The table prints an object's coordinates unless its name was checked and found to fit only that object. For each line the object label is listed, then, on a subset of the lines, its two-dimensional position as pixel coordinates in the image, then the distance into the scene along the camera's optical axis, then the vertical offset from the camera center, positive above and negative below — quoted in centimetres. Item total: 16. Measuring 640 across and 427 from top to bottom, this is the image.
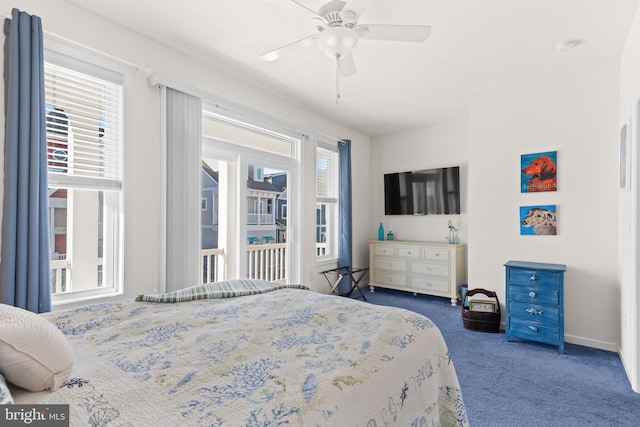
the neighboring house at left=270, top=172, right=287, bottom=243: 401 +15
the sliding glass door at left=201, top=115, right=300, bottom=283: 333 +15
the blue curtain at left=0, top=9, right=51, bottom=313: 184 +27
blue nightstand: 282 -77
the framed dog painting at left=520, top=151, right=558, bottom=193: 313 +47
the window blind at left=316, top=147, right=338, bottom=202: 473 +67
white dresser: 439 -71
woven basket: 326 -105
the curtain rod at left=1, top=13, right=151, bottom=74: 209 +123
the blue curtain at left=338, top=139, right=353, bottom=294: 477 +15
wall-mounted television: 474 +42
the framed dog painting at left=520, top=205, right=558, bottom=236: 313 -2
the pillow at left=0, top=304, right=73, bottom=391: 79 -35
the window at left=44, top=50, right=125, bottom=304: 219 +32
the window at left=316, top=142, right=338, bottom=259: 479 +20
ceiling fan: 189 +116
